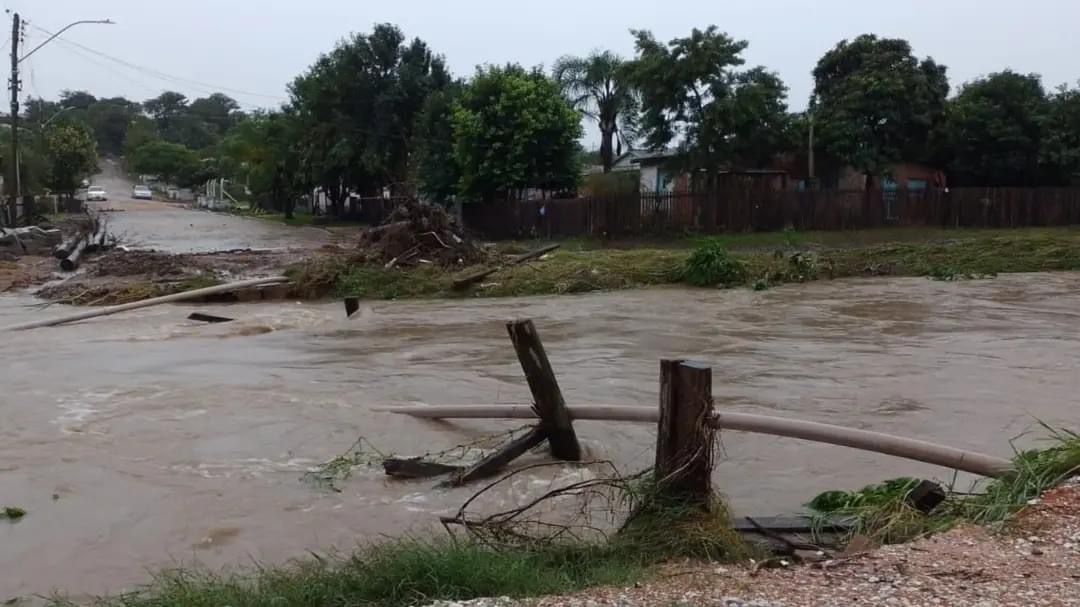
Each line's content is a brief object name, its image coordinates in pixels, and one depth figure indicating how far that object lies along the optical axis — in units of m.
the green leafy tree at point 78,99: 126.85
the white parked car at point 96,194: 73.29
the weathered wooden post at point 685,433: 5.72
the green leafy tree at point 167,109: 134.62
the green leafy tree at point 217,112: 133.12
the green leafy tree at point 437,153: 38.44
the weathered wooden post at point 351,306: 17.09
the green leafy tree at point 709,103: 32.03
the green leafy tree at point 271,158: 51.84
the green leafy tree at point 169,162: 100.44
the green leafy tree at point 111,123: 130.50
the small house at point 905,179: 37.34
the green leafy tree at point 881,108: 34.25
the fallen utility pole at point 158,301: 16.80
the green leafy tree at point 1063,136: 34.66
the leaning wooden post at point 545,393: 7.57
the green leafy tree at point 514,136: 33.28
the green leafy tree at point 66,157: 59.19
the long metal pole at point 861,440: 6.46
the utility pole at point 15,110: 34.50
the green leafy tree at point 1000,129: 35.12
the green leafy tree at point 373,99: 44.19
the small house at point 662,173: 34.62
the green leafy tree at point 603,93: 45.50
